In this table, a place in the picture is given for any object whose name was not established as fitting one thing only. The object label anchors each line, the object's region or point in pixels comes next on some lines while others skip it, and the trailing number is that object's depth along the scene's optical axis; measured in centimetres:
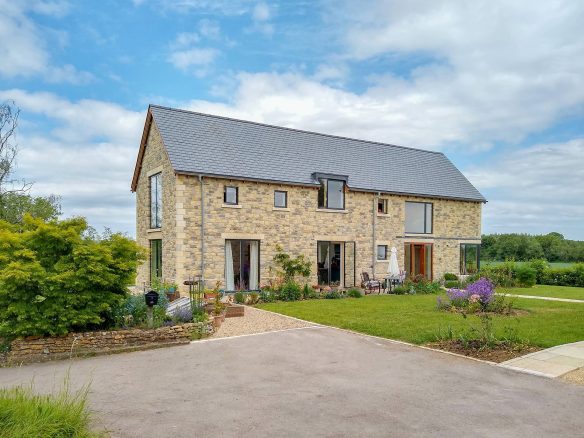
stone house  1886
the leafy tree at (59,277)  921
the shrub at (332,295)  1969
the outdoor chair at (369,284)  2166
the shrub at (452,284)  2413
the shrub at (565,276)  2884
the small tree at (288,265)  2045
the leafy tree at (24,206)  2678
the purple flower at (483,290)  1284
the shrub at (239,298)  1753
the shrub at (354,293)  2011
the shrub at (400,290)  2170
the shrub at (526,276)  2606
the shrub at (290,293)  1869
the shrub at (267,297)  1811
